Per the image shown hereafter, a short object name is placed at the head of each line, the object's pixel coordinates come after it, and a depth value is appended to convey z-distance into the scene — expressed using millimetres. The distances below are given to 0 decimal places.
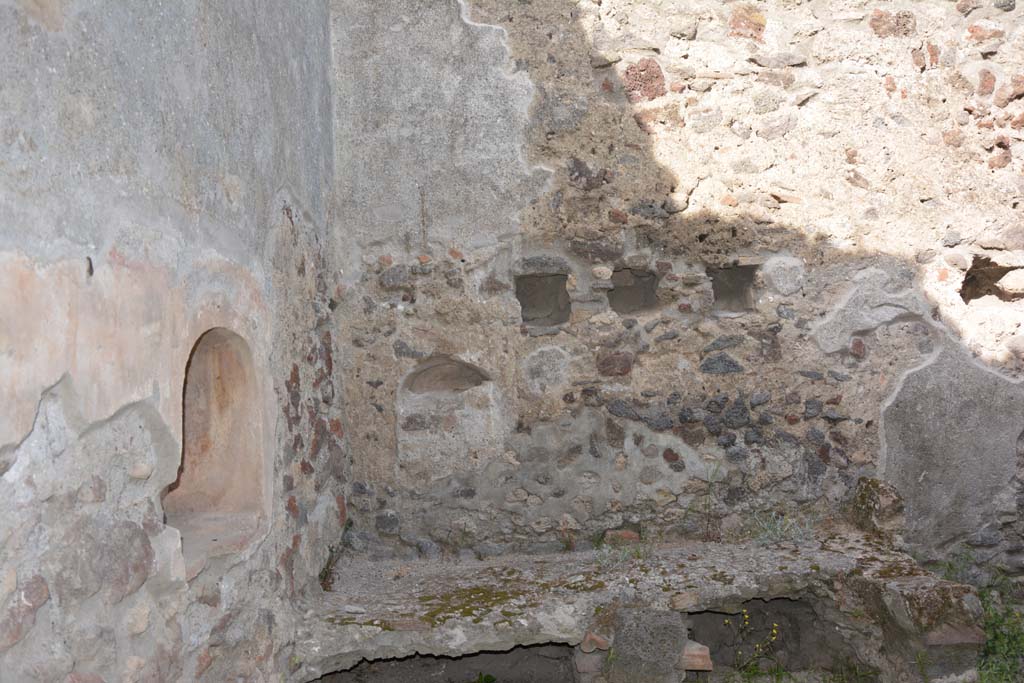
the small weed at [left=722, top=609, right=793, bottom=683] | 3301
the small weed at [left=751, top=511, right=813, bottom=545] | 3617
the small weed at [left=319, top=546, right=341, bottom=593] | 3274
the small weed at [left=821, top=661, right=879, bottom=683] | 3114
